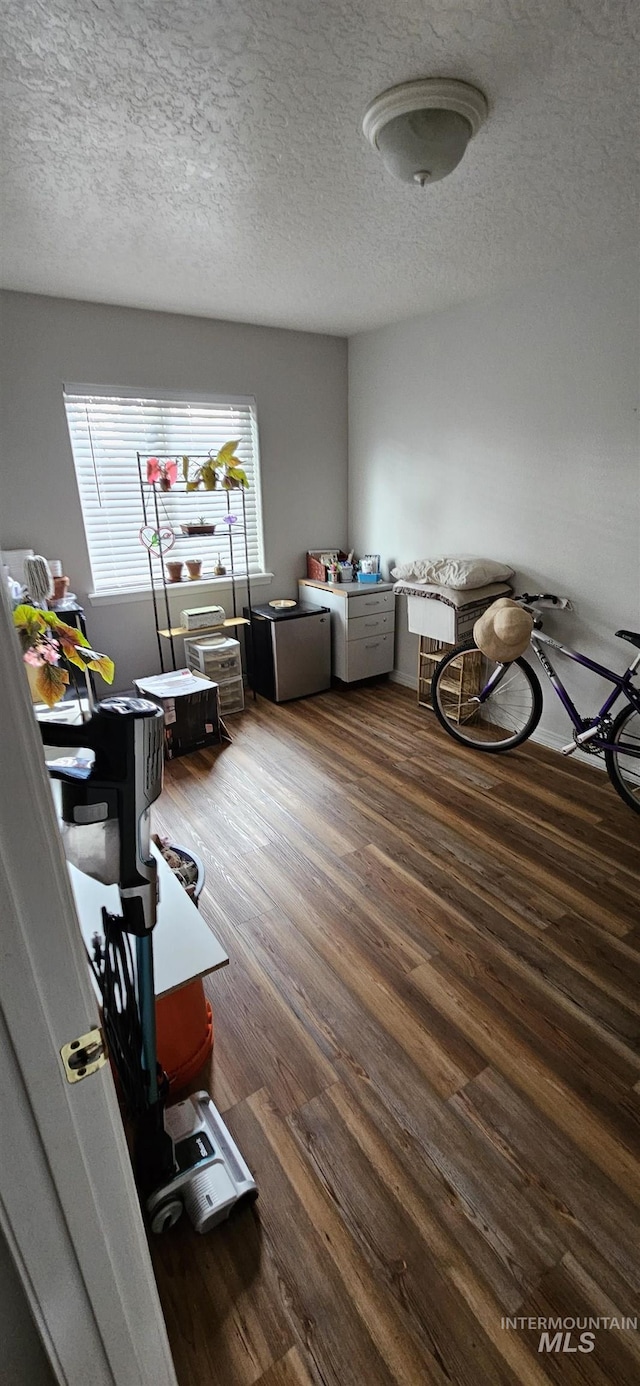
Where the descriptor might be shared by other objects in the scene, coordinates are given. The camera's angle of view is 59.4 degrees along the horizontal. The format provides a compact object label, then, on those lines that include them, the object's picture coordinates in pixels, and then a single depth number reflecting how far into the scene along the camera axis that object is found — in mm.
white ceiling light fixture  1438
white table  1217
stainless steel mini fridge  3852
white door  487
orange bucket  1410
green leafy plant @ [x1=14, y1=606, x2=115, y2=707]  1386
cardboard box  3230
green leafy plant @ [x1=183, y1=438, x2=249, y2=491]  3484
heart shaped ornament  3492
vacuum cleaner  796
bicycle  2691
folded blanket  3209
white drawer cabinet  3947
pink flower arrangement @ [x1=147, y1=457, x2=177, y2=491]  3354
